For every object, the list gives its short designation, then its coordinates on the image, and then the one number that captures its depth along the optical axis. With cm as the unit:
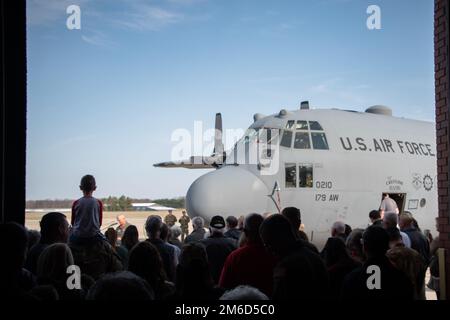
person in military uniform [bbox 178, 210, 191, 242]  2315
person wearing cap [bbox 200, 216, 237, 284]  596
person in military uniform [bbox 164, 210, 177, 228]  2041
